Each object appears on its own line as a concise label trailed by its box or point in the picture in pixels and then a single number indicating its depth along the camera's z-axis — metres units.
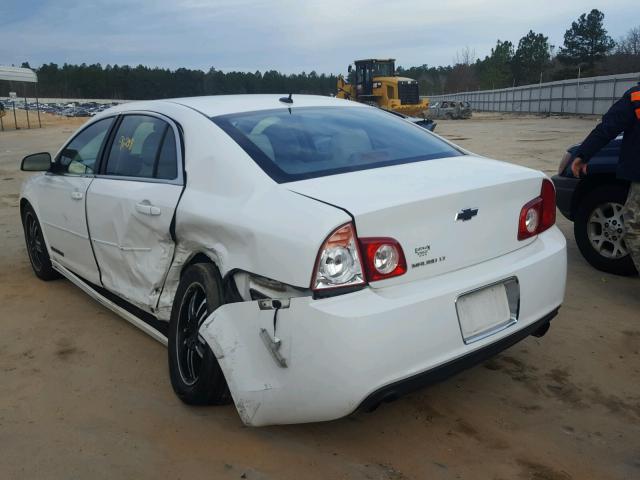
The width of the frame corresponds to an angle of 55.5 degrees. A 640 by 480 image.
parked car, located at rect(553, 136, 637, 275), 5.06
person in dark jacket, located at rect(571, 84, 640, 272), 4.10
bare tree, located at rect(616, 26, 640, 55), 66.18
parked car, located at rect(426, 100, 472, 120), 42.38
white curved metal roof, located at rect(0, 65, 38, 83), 30.14
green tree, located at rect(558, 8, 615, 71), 64.88
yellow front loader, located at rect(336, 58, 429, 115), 31.44
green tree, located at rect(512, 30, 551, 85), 79.62
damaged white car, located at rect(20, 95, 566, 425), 2.36
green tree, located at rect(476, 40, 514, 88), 84.62
